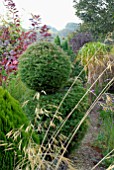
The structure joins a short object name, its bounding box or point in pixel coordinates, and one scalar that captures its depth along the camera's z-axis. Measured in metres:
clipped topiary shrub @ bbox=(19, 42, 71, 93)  4.31
